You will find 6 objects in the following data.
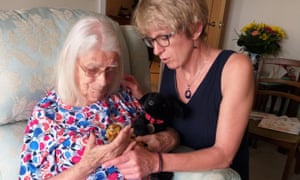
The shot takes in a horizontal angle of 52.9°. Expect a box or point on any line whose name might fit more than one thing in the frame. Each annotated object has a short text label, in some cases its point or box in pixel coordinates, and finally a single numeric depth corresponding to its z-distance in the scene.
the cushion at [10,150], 1.12
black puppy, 1.21
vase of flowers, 2.85
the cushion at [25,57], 1.21
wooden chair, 2.13
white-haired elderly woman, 1.01
